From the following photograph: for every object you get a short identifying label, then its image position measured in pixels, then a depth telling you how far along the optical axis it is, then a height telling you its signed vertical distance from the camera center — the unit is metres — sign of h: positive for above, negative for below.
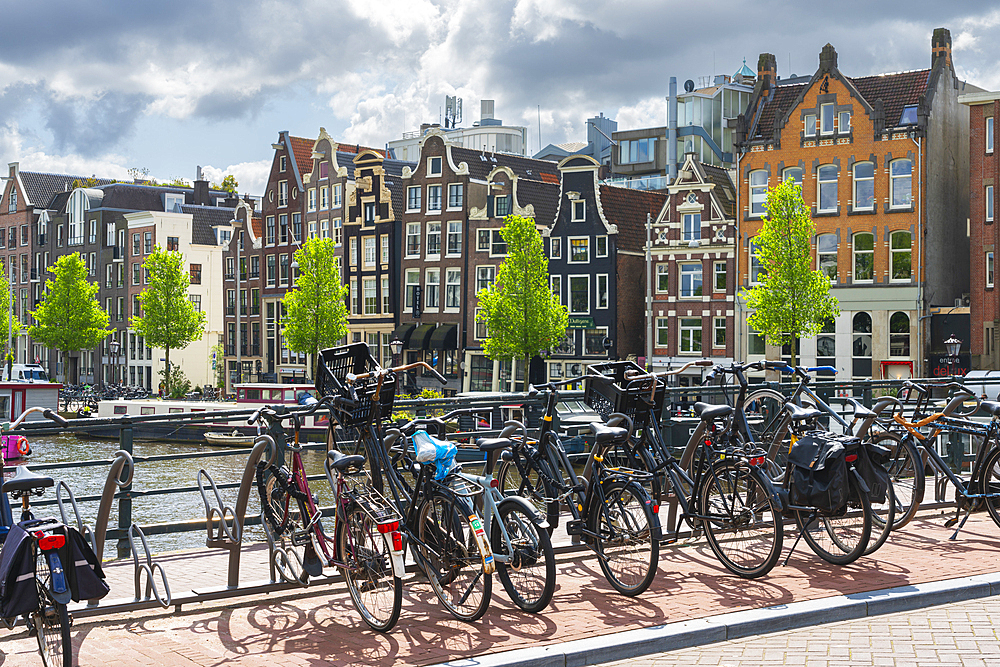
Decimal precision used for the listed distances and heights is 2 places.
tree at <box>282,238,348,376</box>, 46.88 +1.27
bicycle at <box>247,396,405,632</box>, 5.94 -1.12
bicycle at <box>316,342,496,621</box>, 5.98 -1.01
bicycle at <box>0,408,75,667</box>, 4.80 -1.14
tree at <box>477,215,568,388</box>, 39.84 +1.27
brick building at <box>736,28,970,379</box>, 37.44 +4.74
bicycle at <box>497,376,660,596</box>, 6.55 -1.05
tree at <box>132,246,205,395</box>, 52.06 +1.34
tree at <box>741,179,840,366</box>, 35.19 +1.72
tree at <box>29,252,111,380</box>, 55.97 +1.12
